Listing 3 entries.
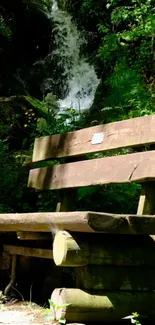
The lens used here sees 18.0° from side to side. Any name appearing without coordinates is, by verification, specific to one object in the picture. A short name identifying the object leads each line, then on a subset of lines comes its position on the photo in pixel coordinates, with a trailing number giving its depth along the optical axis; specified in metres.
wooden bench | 2.61
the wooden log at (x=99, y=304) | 2.74
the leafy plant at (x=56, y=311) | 2.69
